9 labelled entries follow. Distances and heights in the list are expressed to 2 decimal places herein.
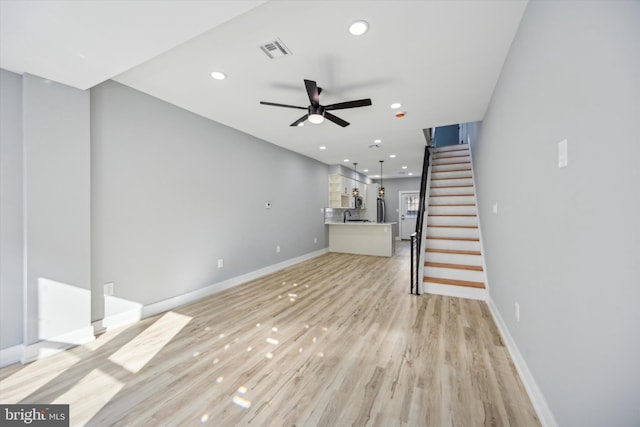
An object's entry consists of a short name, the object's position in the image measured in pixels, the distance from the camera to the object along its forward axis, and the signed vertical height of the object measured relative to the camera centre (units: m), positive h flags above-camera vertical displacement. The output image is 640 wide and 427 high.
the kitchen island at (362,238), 6.62 -0.75
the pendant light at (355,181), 8.09 +1.17
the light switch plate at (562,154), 1.20 +0.29
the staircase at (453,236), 3.61 -0.44
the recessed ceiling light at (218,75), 2.59 +1.51
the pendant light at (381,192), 8.45 +0.72
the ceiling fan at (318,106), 2.47 +1.20
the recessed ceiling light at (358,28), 1.93 +1.52
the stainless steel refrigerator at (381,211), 9.34 +0.05
